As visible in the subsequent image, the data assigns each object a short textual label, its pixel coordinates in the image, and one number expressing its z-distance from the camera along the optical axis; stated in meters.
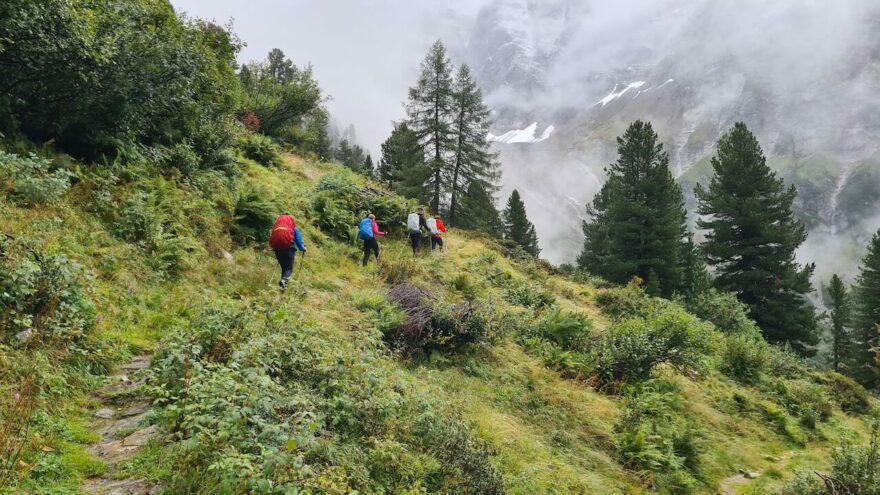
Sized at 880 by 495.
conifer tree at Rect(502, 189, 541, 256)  48.22
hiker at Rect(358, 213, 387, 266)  13.27
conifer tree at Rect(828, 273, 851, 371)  43.59
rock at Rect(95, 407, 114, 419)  4.57
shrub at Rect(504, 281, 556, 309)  14.16
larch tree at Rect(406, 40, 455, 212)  31.33
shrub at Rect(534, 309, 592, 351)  10.89
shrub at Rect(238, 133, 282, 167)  18.95
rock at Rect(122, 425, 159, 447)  4.07
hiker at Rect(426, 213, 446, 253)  16.88
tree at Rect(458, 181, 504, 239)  32.38
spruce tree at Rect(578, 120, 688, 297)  28.73
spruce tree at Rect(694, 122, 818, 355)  27.06
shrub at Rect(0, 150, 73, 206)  7.54
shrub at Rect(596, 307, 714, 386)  9.81
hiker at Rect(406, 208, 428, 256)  15.65
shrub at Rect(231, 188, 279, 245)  11.61
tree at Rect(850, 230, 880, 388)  35.81
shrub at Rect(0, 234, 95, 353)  4.89
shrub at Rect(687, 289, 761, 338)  20.50
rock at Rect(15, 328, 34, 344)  4.80
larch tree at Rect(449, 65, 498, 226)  31.81
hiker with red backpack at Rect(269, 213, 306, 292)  9.45
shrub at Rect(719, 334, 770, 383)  12.24
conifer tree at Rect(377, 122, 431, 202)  30.80
